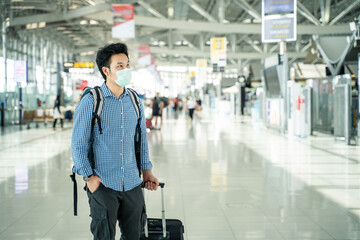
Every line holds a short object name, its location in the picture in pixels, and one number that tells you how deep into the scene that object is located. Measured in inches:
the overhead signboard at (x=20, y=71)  1096.2
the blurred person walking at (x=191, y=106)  1368.1
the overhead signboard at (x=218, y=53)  1481.3
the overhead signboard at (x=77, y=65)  1120.9
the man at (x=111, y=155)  126.8
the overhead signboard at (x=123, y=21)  957.8
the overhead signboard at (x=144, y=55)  1627.7
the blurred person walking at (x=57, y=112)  974.9
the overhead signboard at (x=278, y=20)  778.8
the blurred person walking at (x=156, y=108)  1027.3
